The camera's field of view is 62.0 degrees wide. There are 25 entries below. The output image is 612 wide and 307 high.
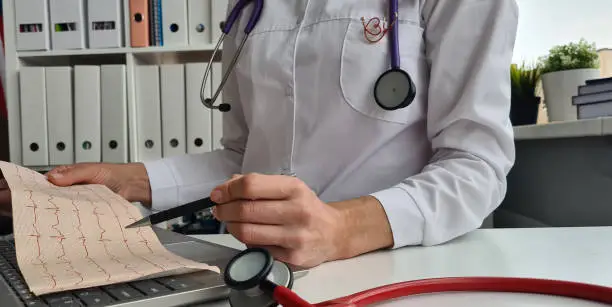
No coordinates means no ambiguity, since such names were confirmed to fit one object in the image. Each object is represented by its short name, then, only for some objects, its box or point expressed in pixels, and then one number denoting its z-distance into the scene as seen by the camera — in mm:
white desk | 422
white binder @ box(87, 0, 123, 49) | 1576
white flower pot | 1345
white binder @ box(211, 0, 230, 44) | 1537
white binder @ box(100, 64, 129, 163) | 1554
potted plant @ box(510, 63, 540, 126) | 1374
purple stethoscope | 662
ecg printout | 374
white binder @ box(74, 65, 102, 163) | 1552
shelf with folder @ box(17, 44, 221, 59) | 1562
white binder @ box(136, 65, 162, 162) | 1564
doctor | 473
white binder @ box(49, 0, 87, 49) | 1571
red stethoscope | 331
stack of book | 1130
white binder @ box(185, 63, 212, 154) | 1532
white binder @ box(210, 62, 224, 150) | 1546
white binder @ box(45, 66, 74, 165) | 1558
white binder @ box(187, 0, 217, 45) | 1552
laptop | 329
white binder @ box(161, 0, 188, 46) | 1556
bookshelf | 1564
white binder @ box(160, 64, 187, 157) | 1541
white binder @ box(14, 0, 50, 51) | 1583
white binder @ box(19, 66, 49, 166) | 1564
